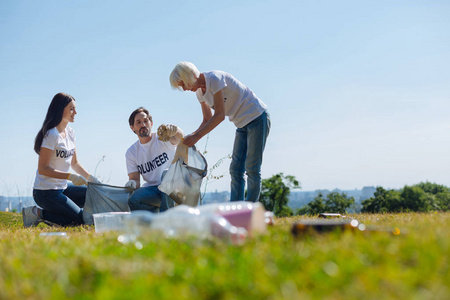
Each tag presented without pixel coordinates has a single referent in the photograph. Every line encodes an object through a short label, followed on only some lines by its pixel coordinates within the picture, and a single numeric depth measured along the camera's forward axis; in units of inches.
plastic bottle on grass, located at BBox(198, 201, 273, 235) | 97.9
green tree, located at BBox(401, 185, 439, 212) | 1793.8
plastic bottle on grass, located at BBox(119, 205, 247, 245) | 85.8
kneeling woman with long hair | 220.2
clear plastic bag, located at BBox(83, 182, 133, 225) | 228.8
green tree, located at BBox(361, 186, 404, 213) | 1814.6
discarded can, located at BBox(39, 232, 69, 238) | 137.7
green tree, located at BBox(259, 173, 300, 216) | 1947.6
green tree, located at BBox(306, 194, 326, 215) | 1973.7
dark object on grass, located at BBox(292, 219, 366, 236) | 91.9
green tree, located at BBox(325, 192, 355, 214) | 2085.6
